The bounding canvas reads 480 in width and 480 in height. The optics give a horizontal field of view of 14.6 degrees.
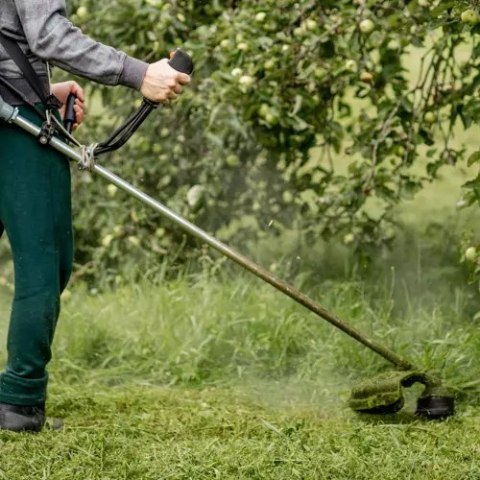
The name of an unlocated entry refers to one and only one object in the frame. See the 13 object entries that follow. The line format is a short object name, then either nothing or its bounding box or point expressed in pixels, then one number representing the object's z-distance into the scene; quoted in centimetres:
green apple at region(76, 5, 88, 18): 798
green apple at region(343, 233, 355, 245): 740
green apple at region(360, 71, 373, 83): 731
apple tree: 717
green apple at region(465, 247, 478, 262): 608
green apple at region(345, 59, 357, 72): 712
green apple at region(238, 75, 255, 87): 713
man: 500
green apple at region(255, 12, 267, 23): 721
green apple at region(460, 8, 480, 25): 586
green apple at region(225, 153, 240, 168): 809
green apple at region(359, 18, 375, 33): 683
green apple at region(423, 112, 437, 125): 731
